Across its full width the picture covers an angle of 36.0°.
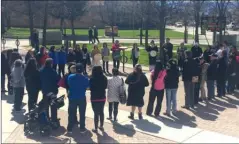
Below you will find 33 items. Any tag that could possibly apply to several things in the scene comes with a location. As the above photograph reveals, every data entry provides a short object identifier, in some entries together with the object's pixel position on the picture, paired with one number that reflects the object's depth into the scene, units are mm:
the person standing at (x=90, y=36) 33031
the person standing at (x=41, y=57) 13579
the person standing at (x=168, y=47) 18523
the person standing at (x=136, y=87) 9984
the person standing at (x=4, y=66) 12658
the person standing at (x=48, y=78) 9547
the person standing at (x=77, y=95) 8875
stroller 8812
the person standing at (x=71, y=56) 15977
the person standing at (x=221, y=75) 13555
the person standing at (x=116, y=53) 18172
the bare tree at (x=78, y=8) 29409
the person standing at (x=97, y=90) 9055
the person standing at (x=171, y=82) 10828
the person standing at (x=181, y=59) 13957
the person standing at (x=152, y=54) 17484
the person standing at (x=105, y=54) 18031
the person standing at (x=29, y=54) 13294
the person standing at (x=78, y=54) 16422
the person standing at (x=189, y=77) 11672
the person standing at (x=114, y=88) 9797
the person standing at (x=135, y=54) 18375
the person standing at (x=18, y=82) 10711
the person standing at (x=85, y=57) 17047
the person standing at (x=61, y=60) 15703
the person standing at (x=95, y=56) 16500
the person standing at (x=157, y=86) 10469
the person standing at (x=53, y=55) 15441
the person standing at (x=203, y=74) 12781
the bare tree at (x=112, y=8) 47650
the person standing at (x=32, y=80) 10078
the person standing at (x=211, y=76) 13023
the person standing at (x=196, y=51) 16375
